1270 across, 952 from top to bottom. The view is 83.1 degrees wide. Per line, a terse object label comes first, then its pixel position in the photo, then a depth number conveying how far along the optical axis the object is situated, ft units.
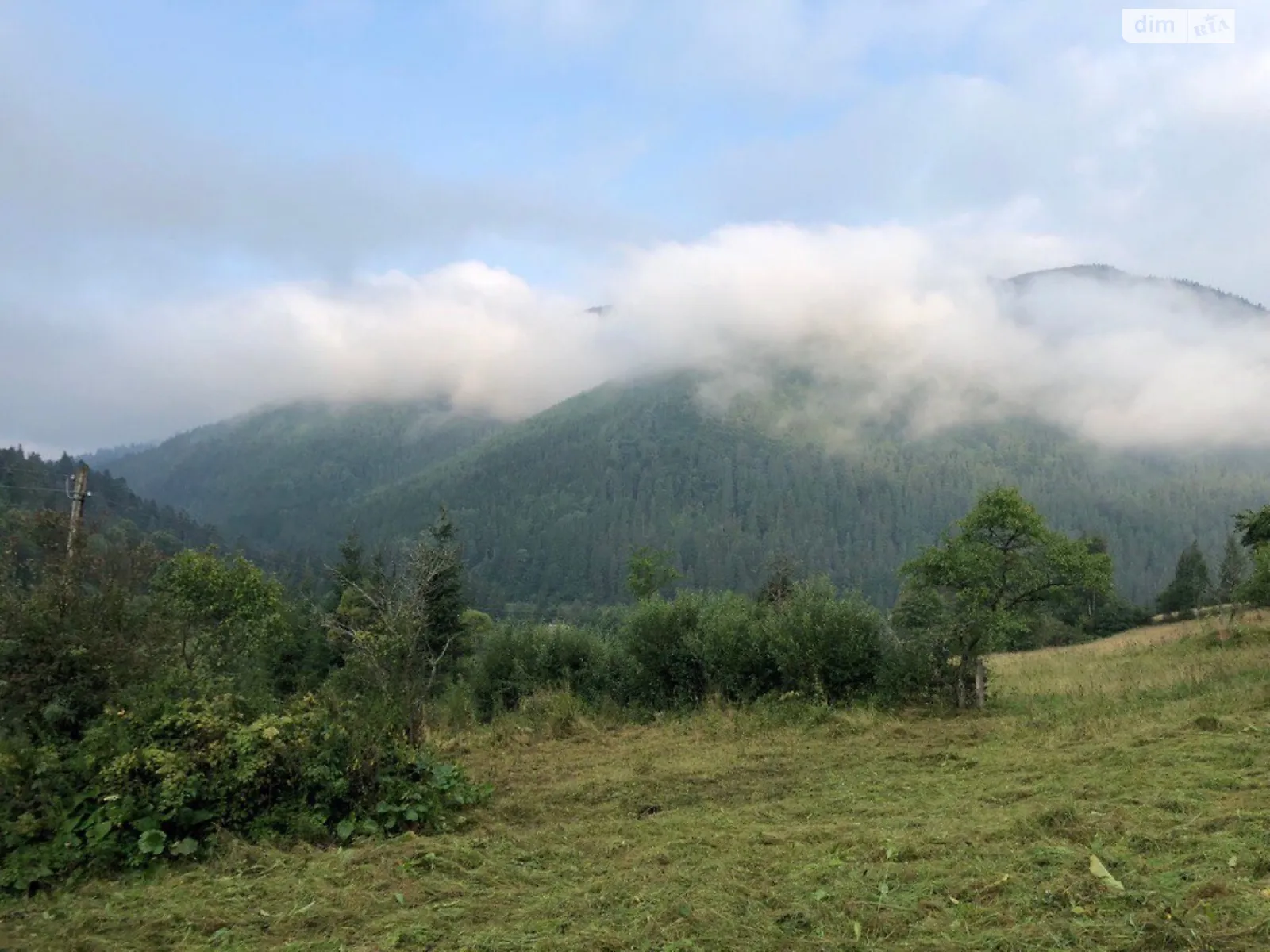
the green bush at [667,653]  58.54
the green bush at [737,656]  55.77
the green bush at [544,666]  63.16
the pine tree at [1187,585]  216.74
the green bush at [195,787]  23.54
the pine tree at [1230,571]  158.30
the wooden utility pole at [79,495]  45.89
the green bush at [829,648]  52.80
